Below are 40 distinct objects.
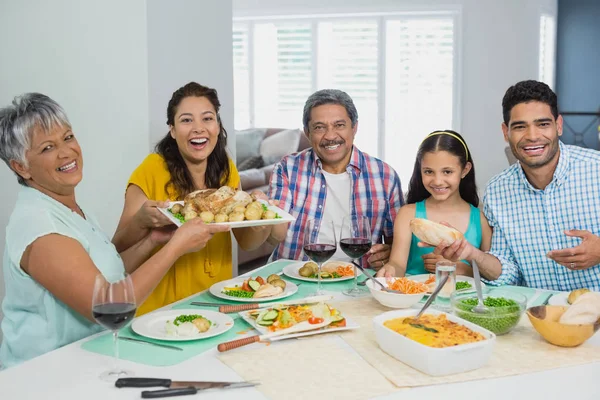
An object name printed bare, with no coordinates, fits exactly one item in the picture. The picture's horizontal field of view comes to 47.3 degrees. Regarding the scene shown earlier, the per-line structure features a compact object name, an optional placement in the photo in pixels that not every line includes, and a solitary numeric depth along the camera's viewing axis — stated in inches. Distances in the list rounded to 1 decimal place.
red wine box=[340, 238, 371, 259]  80.2
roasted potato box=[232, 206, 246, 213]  85.0
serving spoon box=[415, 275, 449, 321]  68.8
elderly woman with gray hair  69.6
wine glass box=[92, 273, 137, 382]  57.2
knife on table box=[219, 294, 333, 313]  75.6
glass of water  71.6
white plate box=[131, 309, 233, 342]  67.5
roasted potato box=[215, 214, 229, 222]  82.9
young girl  101.0
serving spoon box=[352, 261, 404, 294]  76.6
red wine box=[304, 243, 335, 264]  79.4
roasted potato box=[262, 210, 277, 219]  85.8
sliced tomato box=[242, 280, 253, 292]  83.4
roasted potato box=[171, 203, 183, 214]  88.0
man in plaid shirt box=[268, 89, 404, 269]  117.0
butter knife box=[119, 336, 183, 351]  65.8
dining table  55.6
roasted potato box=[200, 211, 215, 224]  82.4
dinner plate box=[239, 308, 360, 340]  68.0
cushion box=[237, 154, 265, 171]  286.4
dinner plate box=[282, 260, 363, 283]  89.7
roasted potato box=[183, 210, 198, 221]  85.2
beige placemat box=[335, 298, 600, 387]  58.3
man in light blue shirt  96.1
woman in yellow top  99.0
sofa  346.6
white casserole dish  57.9
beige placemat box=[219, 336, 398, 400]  55.8
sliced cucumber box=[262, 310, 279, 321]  69.9
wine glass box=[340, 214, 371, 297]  80.1
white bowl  75.5
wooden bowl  63.8
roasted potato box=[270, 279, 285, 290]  82.7
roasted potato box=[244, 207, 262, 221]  84.7
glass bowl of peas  66.7
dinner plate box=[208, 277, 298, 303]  80.0
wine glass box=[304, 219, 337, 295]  79.3
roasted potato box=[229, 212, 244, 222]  83.8
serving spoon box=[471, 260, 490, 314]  67.9
